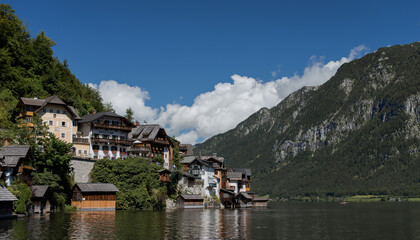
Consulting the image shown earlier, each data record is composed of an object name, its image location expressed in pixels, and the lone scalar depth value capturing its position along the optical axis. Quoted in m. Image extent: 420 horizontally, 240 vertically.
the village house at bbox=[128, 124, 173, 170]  113.12
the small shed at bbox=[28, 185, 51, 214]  70.56
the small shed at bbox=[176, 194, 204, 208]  111.06
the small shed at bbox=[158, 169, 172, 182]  105.41
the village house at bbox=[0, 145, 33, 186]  66.38
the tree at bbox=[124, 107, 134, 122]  149.25
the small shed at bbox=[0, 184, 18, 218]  58.62
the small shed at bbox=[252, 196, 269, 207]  148.79
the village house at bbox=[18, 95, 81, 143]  94.75
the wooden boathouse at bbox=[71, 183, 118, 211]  85.75
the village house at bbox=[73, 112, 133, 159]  103.25
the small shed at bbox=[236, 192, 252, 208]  139.00
